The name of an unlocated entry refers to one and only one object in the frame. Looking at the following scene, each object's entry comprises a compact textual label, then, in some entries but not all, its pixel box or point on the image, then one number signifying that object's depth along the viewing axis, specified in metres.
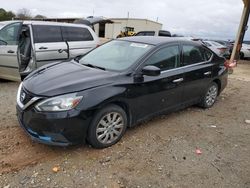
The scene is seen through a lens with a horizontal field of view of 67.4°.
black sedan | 2.32
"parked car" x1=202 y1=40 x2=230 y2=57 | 11.24
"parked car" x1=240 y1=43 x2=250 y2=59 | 13.41
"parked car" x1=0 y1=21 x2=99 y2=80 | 4.50
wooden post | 8.72
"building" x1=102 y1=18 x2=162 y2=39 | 31.24
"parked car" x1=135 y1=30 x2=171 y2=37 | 15.56
